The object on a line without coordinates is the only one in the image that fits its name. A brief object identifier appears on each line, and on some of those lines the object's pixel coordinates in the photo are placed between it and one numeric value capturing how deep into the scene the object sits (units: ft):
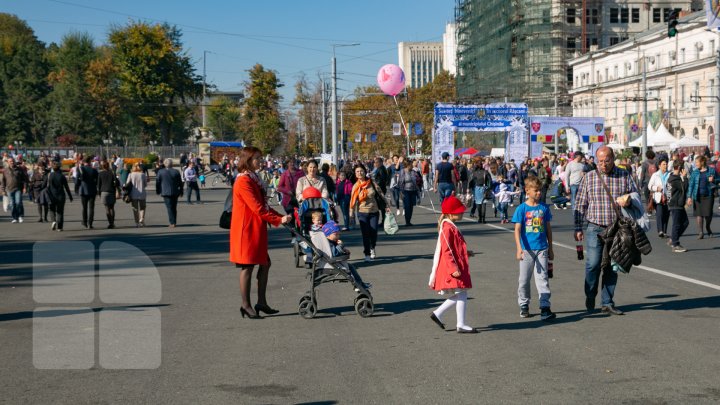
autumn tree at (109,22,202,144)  260.83
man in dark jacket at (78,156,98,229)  75.56
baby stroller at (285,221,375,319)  31.96
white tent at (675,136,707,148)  156.87
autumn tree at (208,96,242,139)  333.83
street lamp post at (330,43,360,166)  151.53
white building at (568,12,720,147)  222.07
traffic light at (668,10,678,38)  95.67
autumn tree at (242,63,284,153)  229.04
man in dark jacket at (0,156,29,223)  83.41
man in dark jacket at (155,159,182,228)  76.84
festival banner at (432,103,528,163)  157.48
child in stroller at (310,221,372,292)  33.22
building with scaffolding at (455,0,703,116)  294.66
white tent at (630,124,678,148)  169.58
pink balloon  123.85
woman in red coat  31.12
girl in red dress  28.50
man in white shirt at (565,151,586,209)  85.61
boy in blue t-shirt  31.37
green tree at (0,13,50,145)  280.72
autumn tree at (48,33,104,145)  262.26
